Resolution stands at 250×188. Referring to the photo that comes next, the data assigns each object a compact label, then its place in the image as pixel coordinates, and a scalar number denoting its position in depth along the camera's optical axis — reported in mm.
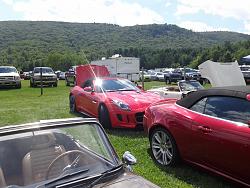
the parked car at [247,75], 17757
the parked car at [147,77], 25982
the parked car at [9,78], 14508
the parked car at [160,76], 25249
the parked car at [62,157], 1736
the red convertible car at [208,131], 2664
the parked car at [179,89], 7593
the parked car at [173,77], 19716
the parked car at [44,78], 15934
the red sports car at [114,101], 5007
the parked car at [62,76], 26853
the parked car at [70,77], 17149
